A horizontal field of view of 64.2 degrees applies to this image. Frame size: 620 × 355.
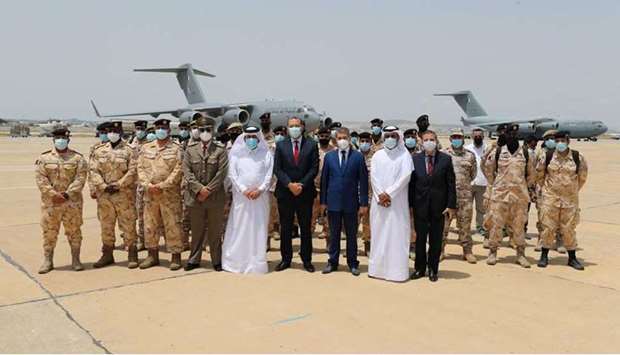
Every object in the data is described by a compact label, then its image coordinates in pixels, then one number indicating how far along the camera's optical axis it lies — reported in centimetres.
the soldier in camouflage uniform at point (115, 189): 582
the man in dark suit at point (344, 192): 575
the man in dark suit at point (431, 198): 550
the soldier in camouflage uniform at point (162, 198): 585
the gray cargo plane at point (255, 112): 2602
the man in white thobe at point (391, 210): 548
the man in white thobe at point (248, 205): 580
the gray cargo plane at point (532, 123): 4856
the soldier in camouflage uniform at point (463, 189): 643
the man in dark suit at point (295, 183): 588
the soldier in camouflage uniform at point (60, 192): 559
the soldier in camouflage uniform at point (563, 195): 594
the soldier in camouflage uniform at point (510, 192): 607
